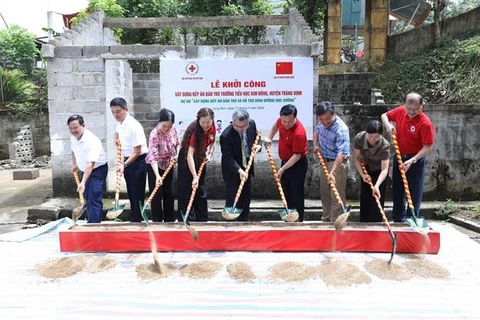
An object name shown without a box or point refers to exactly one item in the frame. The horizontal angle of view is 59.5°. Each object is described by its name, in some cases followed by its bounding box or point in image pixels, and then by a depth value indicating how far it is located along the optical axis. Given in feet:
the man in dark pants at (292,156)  14.39
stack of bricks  38.11
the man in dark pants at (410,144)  13.55
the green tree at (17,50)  48.29
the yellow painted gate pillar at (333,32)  39.99
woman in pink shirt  14.57
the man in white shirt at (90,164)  13.96
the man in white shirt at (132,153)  14.38
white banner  18.88
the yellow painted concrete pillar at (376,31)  38.86
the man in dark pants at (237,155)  14.34
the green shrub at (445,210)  18.52
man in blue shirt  13.99
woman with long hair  14.20
